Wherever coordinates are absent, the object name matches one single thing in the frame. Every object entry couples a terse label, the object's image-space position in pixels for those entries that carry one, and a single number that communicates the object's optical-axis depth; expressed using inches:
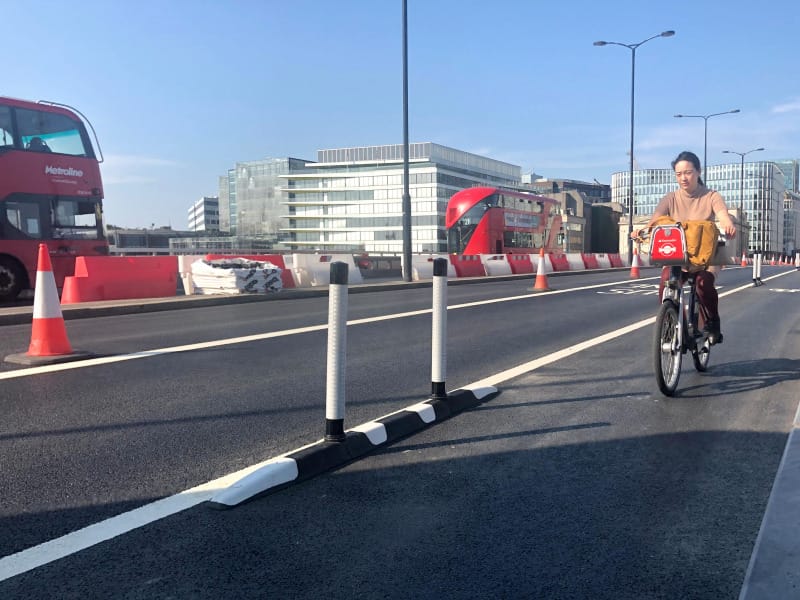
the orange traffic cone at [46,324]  243.8
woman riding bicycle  211.9
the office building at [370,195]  3941.9
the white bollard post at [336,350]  131.4
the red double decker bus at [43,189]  524.1
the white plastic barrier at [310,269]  660.1
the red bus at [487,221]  1079.6
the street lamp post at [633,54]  1342.3
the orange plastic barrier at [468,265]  917.2
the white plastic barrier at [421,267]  844.6
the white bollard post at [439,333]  168.4
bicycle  186.4
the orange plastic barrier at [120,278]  479.5
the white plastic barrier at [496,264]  965.2
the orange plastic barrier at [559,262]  1144.8
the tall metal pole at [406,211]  759.1
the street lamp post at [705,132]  1822.7
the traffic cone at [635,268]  996.2
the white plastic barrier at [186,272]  562.6
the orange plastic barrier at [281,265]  644.7
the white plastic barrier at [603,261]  1323.8
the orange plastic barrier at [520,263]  1022.4
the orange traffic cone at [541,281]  635.5
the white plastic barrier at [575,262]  1203.2
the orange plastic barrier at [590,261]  1261.1
